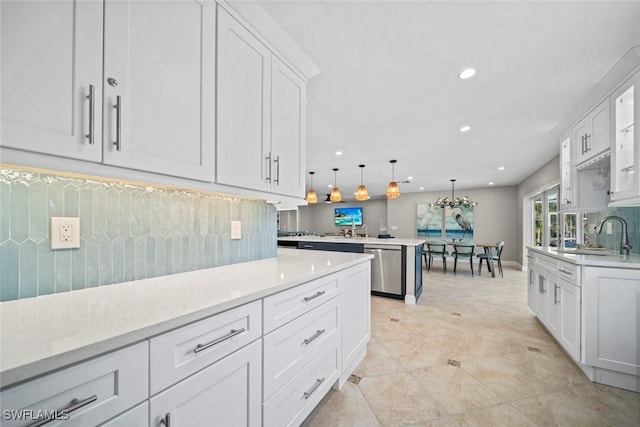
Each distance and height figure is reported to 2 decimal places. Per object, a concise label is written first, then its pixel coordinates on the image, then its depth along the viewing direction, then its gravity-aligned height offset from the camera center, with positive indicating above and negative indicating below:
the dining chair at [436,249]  5.91 -0.80
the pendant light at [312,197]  5.69 +0.43
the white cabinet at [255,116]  1.24 +0.58
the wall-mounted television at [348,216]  10.85 -0.01
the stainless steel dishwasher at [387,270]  3.78 -0.85
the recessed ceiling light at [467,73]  1.98 +1.17
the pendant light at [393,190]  4.95 +0.52
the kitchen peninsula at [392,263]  3.68 -0.72
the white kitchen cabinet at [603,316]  1.73 -0.73
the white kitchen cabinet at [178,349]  0.54 -0.39
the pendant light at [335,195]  5.44 +0.45
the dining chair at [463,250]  5.74 -0.78
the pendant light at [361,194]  5.03 +0.44
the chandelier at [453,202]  6.75 +0.39
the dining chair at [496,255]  5.56 -0.90
